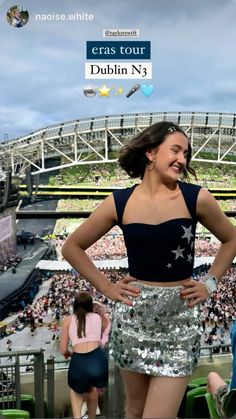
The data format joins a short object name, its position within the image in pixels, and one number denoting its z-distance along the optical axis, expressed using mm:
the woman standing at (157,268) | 866
